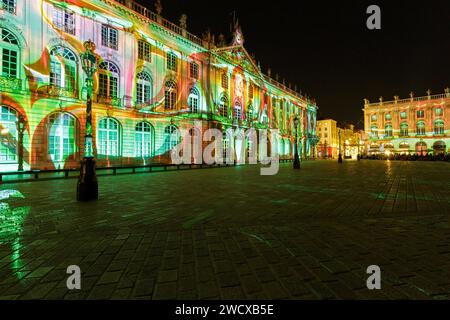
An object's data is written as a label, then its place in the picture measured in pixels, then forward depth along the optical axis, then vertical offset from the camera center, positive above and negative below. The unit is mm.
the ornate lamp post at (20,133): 18484 +2048
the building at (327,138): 96250 +7463
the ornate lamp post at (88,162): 7703 -59
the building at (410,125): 68625 +8906
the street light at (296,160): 23970 -212
